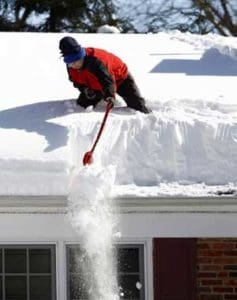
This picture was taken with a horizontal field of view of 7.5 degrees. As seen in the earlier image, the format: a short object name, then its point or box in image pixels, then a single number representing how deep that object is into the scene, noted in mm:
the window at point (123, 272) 15239
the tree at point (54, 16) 38660
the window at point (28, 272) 15404
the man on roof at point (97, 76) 14325
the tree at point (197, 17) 39829
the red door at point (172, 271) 15449
